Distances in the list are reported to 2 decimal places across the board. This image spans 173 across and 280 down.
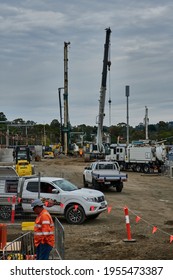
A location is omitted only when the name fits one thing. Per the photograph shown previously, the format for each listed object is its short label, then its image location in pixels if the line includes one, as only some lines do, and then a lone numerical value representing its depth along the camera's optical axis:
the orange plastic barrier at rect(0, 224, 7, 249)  11.27
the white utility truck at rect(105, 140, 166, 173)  47.94
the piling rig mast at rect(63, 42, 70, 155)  79.94
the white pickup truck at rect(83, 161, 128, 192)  26.73
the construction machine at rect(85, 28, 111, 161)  49.84
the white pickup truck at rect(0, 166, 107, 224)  16.89
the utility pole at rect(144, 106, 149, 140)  78.69
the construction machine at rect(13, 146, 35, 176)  35.97
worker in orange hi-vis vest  8.95
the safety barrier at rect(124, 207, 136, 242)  13.86
